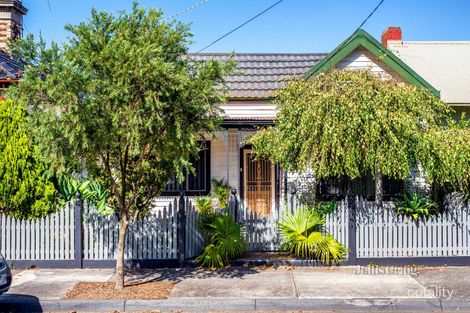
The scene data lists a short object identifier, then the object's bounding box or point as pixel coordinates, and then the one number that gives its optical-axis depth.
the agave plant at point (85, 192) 11.95
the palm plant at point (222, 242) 11.02
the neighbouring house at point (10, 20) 17.38
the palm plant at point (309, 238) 11.10
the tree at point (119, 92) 7.82
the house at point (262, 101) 15.50
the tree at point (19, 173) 11.14
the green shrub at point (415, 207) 11.62
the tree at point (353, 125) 10.75
